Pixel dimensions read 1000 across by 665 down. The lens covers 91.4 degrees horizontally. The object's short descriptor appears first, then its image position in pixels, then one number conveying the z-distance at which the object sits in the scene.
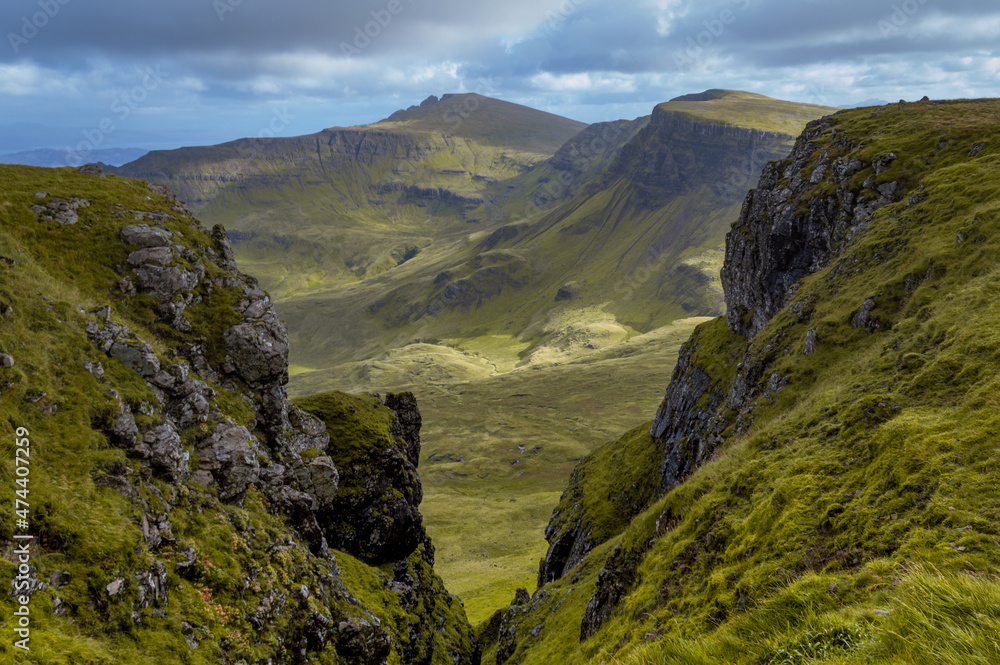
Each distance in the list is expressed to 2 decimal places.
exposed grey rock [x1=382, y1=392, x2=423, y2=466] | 69.56
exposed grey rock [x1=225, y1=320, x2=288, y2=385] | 34.84
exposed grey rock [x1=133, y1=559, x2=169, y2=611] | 19.45
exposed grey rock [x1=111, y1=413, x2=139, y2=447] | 23.38
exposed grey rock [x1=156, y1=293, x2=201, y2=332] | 32.44
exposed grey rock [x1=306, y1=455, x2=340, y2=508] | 40.34
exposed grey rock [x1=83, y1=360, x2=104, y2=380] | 24.30
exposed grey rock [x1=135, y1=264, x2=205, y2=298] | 32.78
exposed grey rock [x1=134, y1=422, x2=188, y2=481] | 24.14
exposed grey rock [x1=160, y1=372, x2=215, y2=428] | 27.73
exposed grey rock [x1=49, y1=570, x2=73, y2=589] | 17.08
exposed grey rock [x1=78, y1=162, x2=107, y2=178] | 41.69
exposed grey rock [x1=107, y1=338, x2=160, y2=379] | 26.53
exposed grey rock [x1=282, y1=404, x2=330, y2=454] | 39.16
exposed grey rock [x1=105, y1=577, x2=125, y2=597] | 18.36
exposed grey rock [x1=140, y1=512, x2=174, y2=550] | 21.55
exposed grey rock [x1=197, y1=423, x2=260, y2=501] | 27.98
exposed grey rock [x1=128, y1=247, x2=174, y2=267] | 32.98
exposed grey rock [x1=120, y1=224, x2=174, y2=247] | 33.66
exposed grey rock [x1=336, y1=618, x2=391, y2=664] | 30.09
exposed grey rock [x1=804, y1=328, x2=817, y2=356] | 42.03
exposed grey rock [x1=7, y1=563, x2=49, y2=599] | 15.70
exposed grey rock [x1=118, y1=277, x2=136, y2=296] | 31.48
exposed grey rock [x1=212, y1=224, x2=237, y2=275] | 41.00
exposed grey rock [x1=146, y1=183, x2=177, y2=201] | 42.17
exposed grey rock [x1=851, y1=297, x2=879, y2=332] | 38.88
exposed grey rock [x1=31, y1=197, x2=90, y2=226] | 32.28
